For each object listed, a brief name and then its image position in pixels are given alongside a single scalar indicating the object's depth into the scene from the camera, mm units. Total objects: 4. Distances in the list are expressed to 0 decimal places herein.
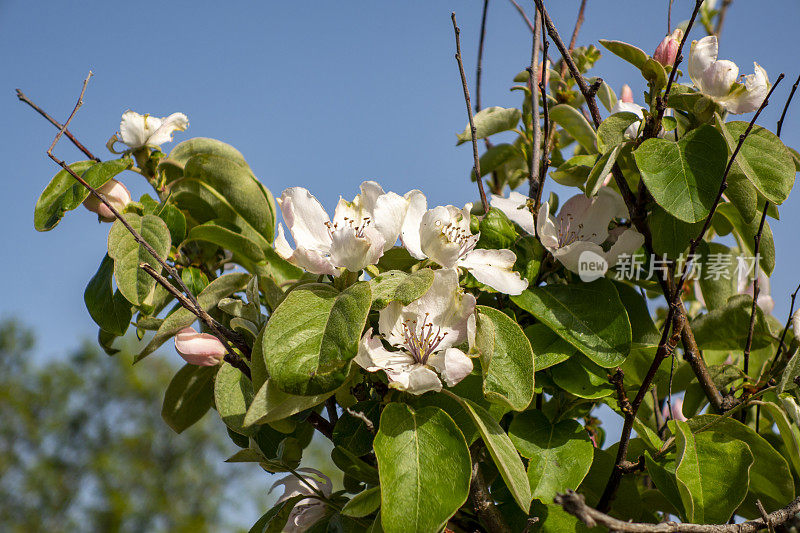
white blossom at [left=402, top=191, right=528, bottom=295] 642
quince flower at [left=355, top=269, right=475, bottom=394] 612
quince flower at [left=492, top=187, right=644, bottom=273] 773
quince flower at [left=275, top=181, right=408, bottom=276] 618
